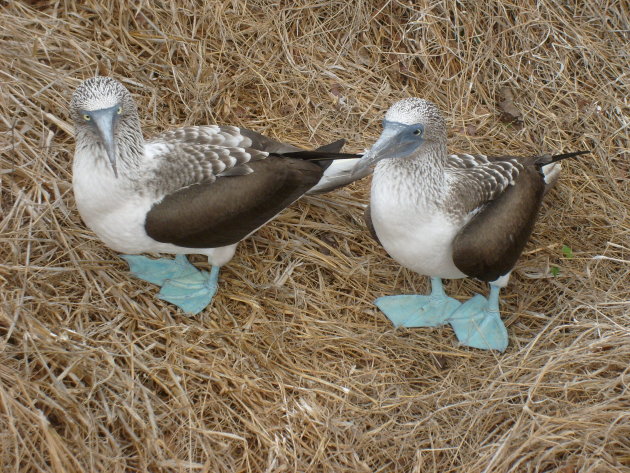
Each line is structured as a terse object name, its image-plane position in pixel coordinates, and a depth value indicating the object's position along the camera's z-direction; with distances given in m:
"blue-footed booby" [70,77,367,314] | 3.21
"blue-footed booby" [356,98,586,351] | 3.30
